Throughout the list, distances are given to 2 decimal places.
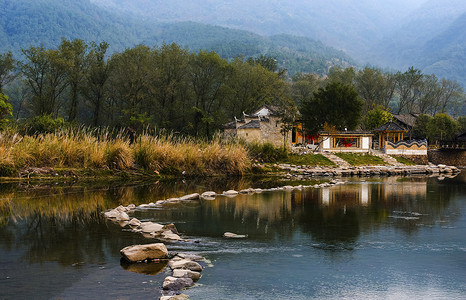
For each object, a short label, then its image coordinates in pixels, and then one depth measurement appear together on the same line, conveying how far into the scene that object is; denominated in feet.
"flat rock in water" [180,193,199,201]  61.77
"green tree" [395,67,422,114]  299.17
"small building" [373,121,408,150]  174.81
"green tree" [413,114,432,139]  223.96
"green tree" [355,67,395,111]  283.18
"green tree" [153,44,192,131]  178.50
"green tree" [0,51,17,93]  182.67
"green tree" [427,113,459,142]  211.82
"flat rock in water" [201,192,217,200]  65.10
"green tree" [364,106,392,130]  208.38
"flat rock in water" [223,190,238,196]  68.27
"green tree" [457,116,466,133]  239.50
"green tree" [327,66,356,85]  286.87
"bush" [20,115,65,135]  119.65
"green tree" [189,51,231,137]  183.83
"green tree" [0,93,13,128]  96.42
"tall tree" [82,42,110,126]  175.73
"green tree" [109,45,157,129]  171.43
